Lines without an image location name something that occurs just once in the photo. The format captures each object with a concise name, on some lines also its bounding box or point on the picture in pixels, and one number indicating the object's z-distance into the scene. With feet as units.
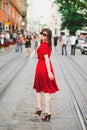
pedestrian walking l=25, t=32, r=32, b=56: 72.76
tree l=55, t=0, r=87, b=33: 187.90
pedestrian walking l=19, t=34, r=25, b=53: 90.62
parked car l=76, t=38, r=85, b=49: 119.24
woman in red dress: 19.18
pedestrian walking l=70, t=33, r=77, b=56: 79.61
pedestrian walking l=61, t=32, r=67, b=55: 81.38
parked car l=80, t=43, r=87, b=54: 85.91
